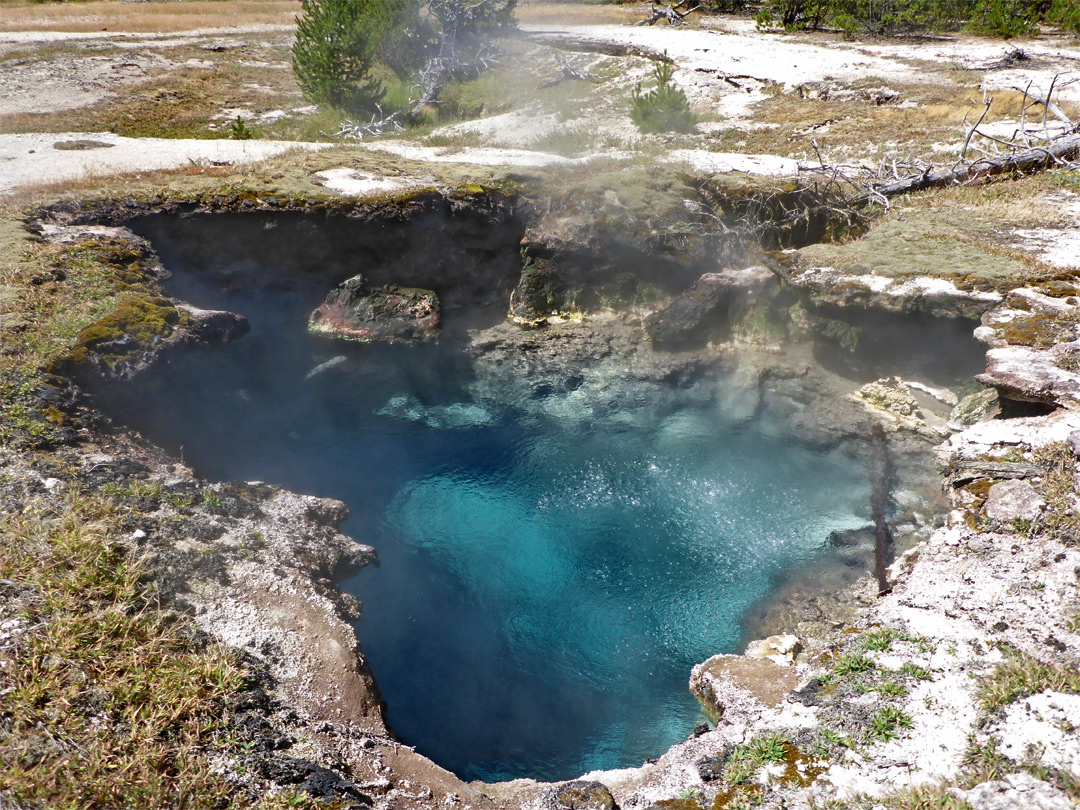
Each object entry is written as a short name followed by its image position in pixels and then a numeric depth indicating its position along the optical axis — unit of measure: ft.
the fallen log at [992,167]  39.40
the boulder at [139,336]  22.31
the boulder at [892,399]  30.17
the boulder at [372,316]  37.19
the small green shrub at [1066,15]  72.49
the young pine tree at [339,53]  59.67
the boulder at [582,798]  13.14
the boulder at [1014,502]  17.21
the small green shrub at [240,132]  51.75
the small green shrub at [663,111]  54.03
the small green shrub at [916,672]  13.53
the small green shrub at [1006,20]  73.26
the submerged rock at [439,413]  33.76
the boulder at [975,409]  25.93
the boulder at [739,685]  15.22
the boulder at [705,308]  35.27
